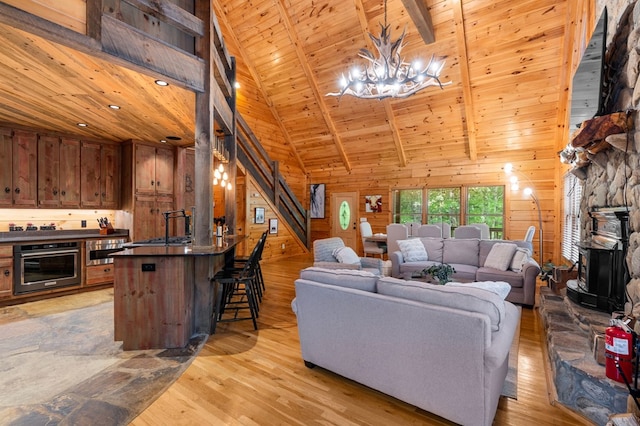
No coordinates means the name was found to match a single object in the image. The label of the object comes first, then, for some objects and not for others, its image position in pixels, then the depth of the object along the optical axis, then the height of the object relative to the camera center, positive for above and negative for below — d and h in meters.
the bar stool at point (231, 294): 3.43 -1.05
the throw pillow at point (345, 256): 4.36 -0.64
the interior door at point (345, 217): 9.43 -0.18
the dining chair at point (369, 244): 6.98 -0.78
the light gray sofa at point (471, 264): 4.19 -0.84
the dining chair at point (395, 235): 6.17 -0.47
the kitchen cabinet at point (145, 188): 5.53 +0.40
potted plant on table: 3.34 -0.68
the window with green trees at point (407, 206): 8.41 +0.16
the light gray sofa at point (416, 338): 1.75 -0.81
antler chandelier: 3.97 +1.85
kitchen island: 2.89 -0.85
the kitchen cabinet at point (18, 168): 4.42 +0.60
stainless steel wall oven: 4.28 -0.84
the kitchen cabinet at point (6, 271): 4.13 -0.86
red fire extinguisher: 1.89 -0.87
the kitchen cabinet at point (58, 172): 4.77 +0.60
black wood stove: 2.54 -0.47
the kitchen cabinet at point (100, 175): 5.23 +0.60
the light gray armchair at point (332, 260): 4.25 -0.72
